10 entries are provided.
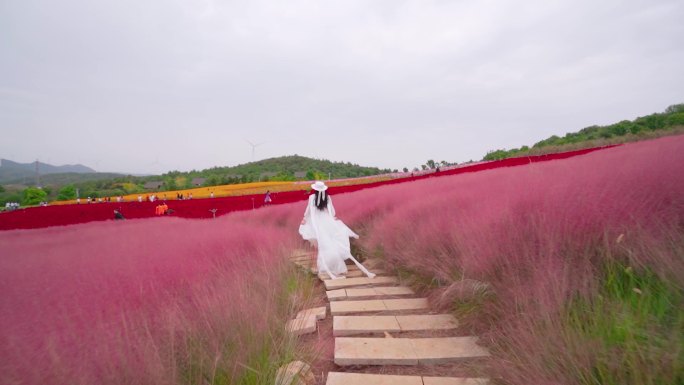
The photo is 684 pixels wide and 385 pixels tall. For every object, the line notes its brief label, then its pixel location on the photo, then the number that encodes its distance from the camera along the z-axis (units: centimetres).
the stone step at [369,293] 296
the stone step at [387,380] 154
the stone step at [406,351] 177
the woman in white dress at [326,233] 411
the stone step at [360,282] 338
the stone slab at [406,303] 257
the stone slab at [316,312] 256
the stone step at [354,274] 389
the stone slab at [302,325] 198
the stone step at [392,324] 219
